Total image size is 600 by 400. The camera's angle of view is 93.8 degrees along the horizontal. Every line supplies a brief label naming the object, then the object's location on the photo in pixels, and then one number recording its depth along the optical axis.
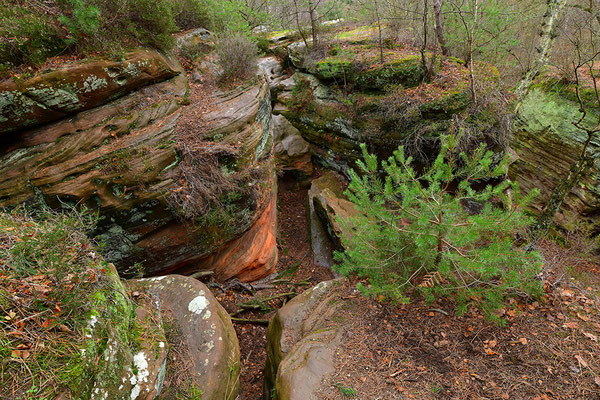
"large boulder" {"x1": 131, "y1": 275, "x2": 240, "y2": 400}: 4.35
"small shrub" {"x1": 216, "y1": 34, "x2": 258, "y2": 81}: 9.22
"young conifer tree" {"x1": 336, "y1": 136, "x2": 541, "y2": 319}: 3.45
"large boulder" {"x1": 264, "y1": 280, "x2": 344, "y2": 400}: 3.81
